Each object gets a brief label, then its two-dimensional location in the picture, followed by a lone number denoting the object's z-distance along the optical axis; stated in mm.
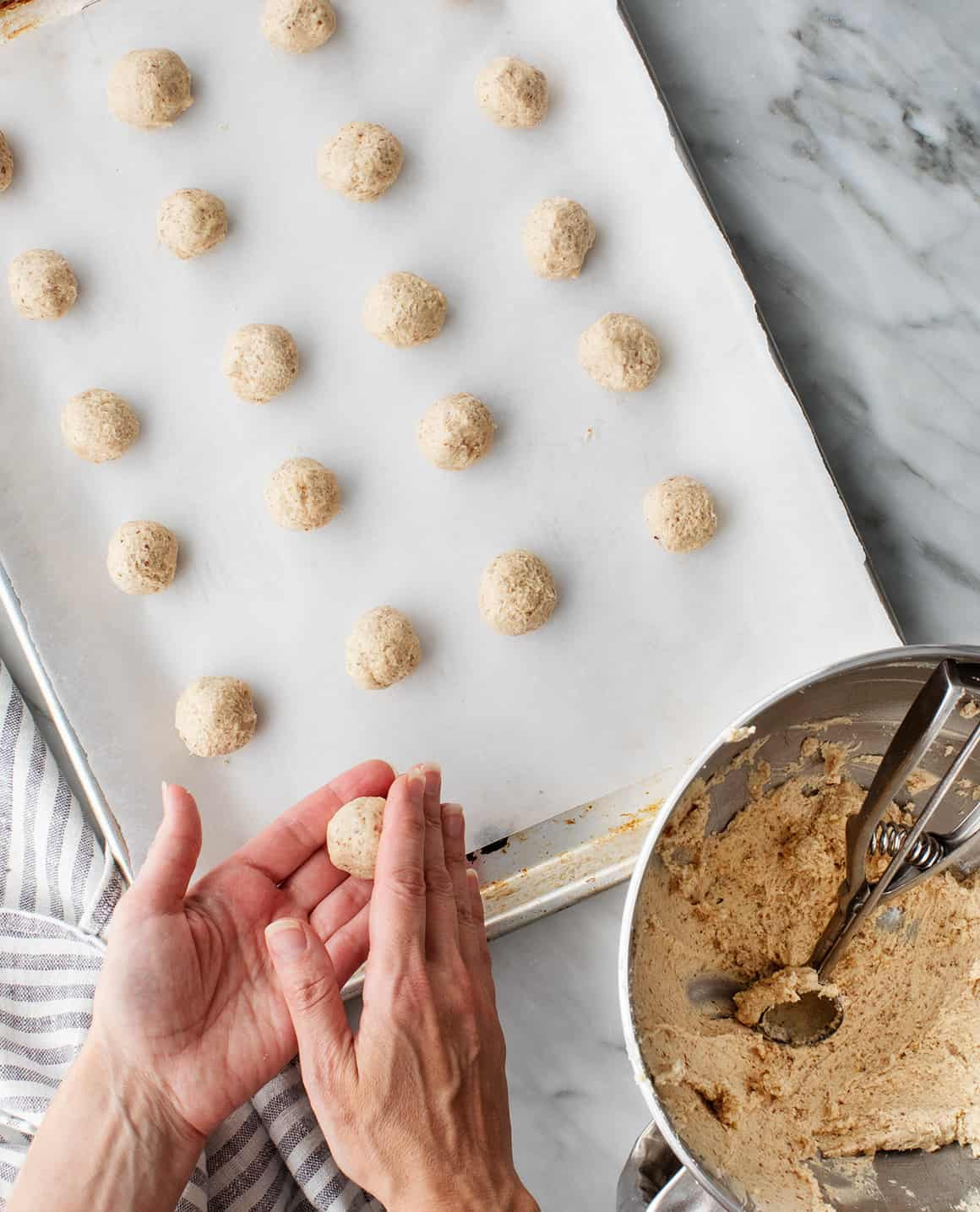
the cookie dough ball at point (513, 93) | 794
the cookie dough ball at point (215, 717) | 774
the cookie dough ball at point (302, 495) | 784
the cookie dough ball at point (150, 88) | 779
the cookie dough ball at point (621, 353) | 794
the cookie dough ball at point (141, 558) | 778
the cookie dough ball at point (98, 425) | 782
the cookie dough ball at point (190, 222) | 784
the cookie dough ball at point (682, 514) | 793
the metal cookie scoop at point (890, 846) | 675
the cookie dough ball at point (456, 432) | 789
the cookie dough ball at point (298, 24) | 789
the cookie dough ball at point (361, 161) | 790
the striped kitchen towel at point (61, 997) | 785
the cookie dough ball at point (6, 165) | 785
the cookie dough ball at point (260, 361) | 787
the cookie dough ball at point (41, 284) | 780
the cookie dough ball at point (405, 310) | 789
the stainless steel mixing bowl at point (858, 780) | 680
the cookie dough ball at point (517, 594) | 786
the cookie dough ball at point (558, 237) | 793
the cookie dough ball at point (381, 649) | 781
